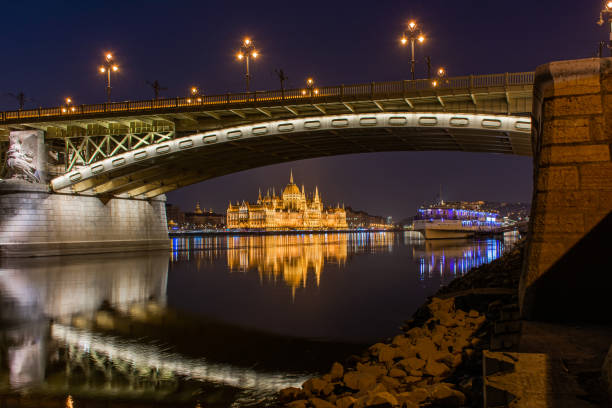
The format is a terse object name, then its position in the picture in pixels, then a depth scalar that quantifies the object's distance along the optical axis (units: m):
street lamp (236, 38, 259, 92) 33.06
